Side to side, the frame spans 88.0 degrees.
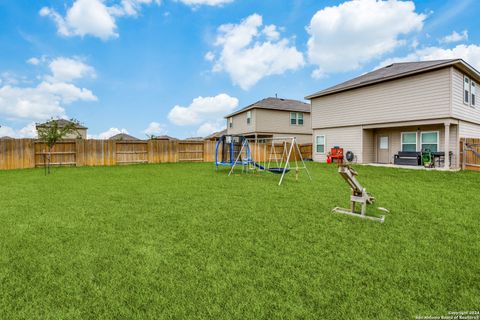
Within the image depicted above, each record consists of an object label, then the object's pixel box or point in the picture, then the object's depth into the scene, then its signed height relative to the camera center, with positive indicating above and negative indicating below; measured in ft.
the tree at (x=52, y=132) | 43.37 +4.15
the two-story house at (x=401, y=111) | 41.75 +8.45
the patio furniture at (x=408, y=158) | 45.89 -0.68
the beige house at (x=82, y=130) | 120.26 +13.62
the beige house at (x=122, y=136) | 170.55 +13.49
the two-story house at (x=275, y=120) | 82.99 +12.27
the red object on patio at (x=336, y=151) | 57.11 +0.85
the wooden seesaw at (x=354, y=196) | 14.61 -2.56
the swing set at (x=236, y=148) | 31.45 +1.18
